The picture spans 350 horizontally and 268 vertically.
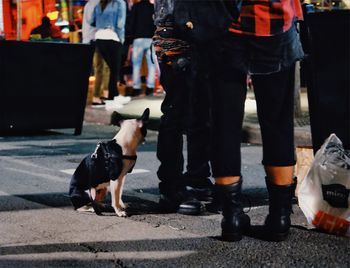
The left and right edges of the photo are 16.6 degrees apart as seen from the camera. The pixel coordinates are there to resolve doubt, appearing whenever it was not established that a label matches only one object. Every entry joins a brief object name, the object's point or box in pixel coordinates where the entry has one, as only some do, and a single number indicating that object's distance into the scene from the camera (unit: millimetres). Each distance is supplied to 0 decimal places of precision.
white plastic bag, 6564
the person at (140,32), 21230
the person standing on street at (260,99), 6034
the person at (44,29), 22212
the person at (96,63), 19511
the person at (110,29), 19107
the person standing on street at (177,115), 7352
